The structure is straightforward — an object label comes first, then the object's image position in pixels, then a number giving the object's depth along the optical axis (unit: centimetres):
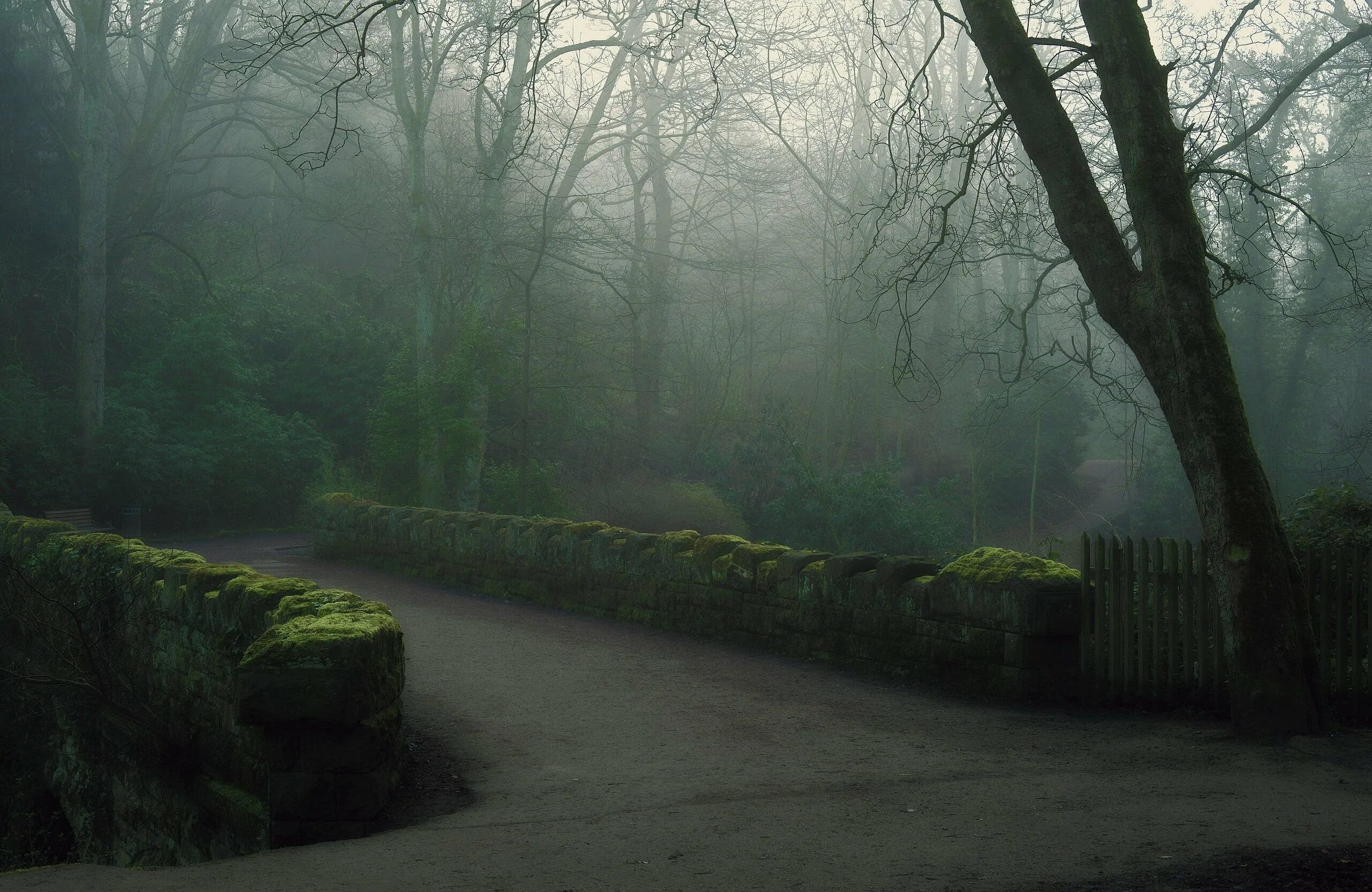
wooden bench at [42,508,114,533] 2125
